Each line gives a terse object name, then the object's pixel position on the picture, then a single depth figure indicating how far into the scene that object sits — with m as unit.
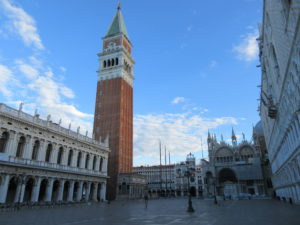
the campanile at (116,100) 57.56
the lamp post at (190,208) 19.29
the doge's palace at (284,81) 13.92
